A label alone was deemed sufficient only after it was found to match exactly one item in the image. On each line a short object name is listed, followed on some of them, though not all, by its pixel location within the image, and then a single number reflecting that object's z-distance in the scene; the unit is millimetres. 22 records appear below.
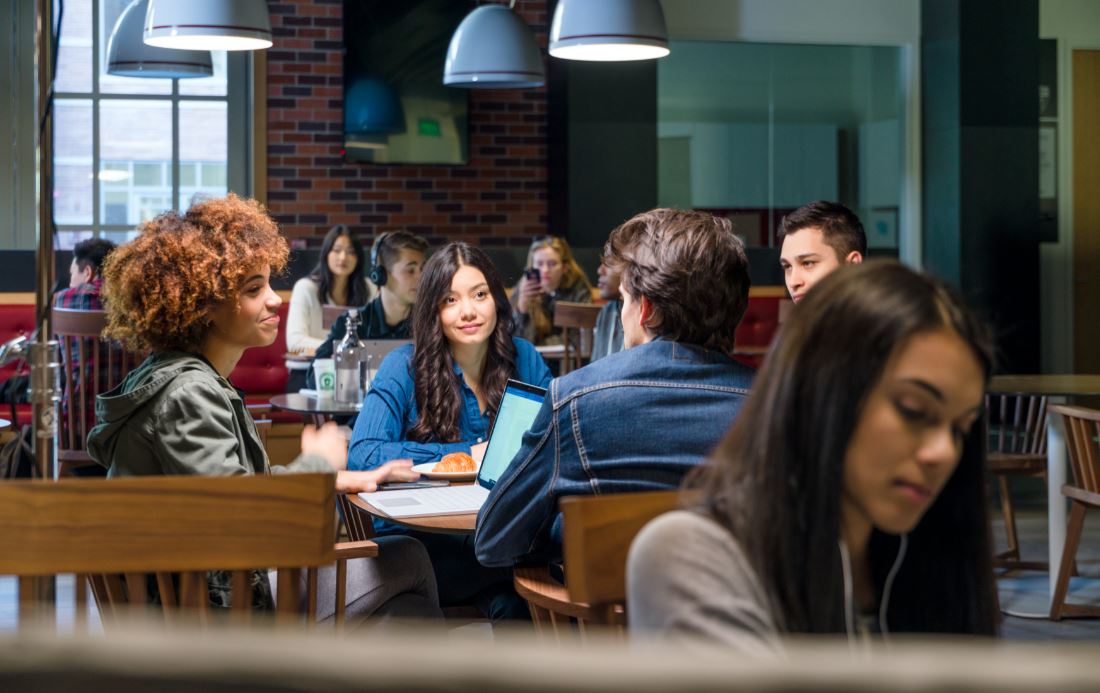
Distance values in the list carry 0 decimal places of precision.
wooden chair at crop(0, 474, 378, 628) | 1410
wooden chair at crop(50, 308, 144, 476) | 4547
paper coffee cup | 4508
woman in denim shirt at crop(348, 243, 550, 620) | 3023
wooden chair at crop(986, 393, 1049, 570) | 4684
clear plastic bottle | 4320
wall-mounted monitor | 7863
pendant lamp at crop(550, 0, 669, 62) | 4289
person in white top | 6488
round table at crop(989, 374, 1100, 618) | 4184
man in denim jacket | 1979
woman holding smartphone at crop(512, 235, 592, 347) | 6320
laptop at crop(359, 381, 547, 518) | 2418
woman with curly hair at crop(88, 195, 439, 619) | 2057
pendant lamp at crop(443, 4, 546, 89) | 5125
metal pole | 1650
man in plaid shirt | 5207
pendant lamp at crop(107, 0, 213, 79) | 5336
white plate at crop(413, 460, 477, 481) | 2736
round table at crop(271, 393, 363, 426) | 4102
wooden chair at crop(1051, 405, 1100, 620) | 3949
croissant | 2797
